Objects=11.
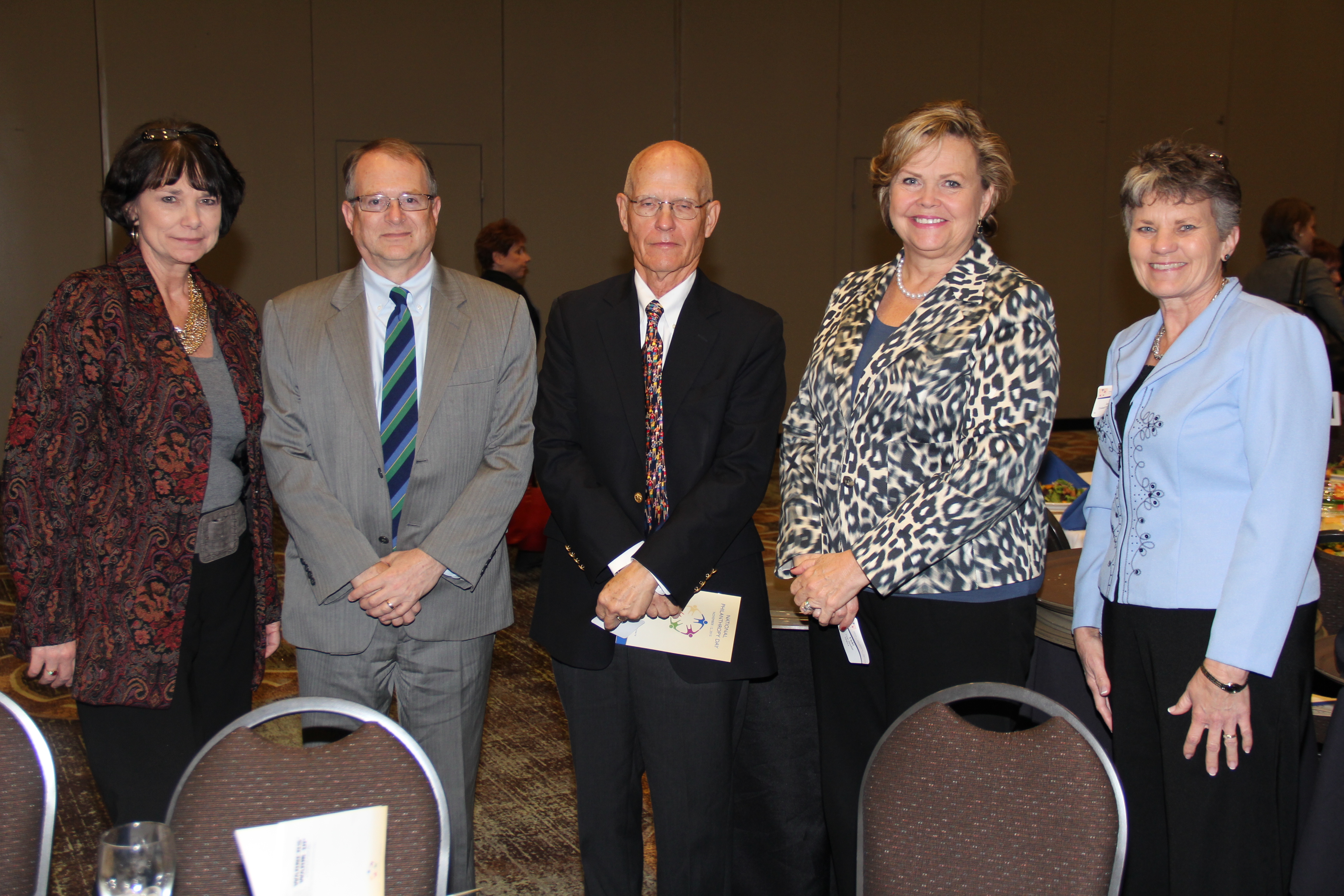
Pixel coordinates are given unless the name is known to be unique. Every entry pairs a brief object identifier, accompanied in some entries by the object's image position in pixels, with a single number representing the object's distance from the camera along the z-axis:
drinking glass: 1.09
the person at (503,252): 6.39
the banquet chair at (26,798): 1.55
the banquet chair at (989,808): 1.50
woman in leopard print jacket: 1.96
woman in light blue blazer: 1.75
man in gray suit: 2.18
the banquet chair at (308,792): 1.50
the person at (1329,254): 6.72
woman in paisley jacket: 2.03
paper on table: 1.10
